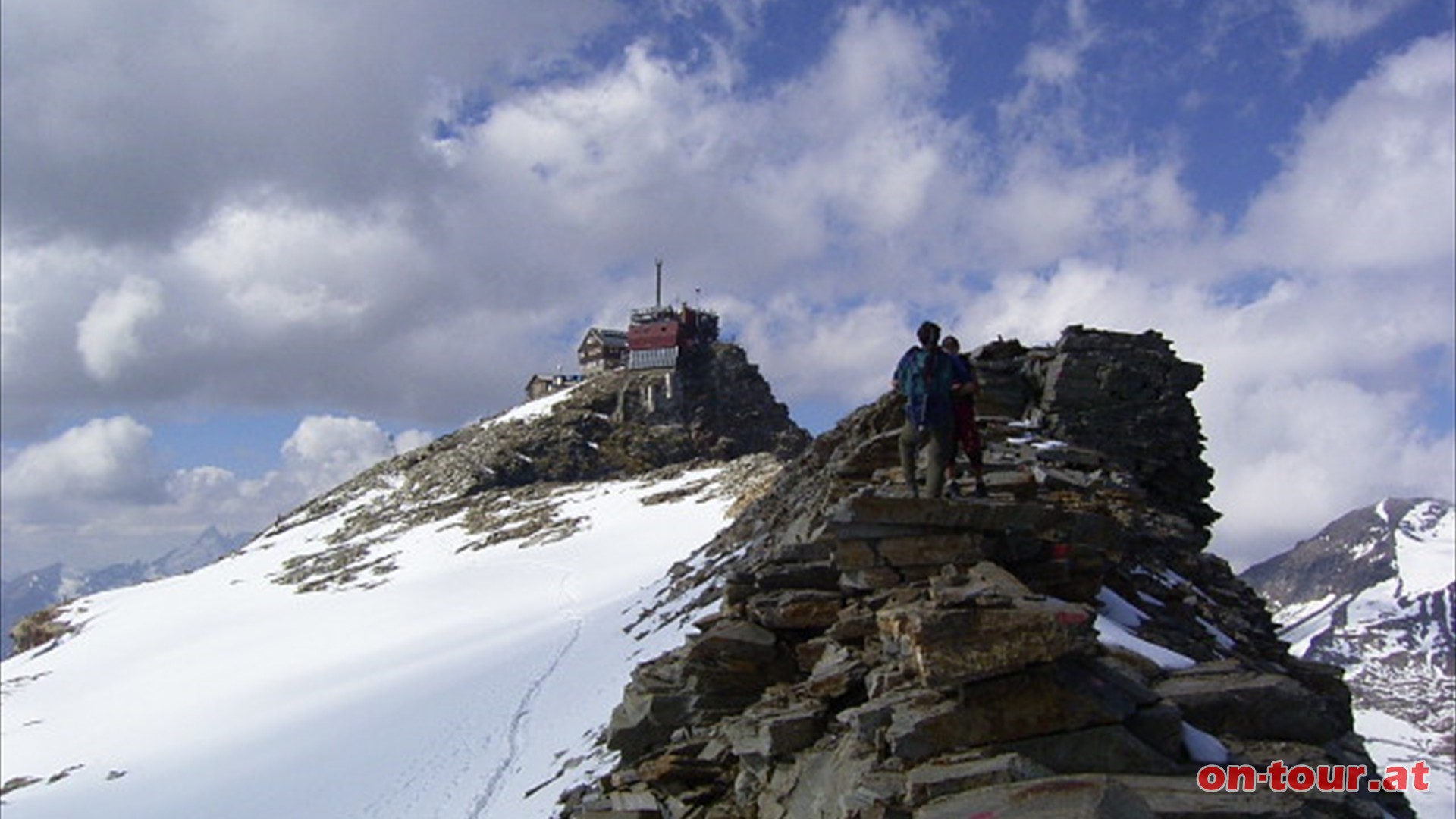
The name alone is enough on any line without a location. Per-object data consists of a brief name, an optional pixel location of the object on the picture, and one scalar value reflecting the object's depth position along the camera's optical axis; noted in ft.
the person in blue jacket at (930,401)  42.88
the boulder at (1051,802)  24.90
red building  344.28
